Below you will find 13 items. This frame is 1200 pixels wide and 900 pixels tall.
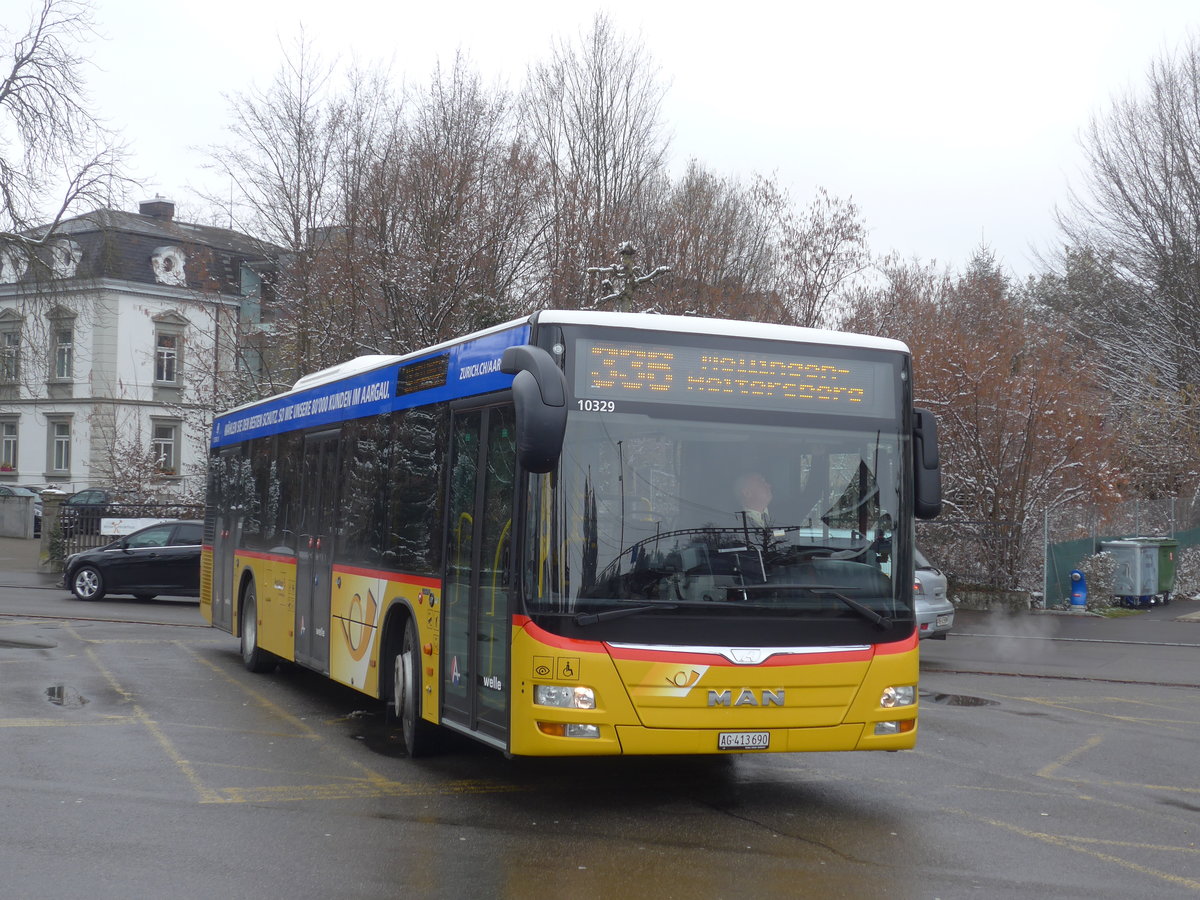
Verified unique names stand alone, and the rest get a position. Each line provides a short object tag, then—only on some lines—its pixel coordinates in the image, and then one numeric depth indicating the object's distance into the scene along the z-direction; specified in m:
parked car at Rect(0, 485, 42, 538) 46.59
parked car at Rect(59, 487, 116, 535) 32.94
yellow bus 7.52
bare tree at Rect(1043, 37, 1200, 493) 37.47
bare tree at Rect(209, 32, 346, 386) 30.80
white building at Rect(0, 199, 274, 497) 54.81
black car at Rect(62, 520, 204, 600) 24.81
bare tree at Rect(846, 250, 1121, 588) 25.66
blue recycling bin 25.34
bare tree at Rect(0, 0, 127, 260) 27.84
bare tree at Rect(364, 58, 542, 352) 28.17
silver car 18.27
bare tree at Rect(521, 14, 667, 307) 37.22
